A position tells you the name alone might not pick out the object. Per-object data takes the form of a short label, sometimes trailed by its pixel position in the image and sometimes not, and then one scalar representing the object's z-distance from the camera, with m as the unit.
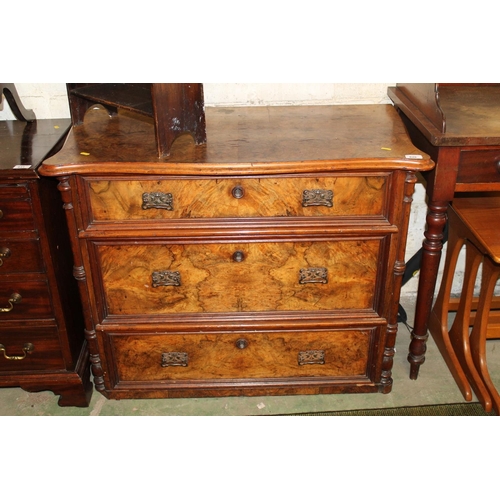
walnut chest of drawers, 2.09
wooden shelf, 2.07
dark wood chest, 2.14
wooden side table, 2.15
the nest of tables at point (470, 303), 2.39
